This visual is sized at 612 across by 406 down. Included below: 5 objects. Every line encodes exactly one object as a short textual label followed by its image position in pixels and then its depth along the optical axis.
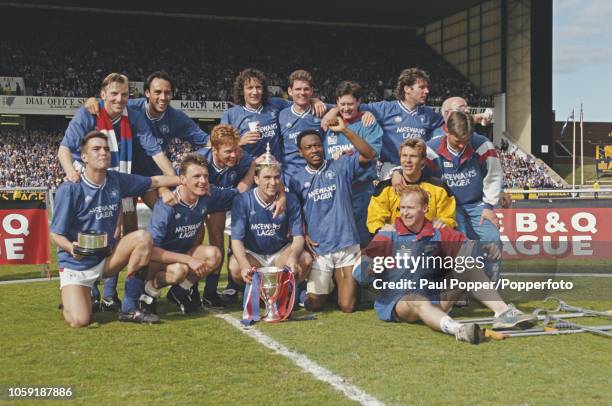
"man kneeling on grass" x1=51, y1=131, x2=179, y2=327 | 5.26
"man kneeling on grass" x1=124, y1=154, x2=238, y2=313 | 5.59
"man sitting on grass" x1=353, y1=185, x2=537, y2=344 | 4.88
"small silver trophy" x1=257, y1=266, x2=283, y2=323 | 5.31
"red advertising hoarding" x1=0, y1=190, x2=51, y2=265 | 8.32
